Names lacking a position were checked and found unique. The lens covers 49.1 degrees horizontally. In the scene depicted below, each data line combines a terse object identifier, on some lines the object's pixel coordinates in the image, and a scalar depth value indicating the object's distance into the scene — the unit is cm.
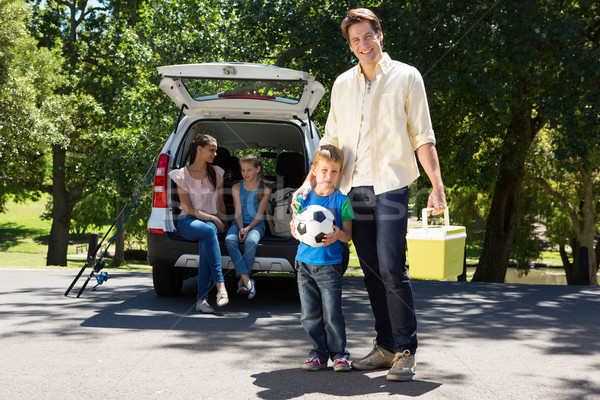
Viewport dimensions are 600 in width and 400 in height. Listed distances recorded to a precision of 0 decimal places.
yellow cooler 382
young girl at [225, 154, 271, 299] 605
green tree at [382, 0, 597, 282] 1007
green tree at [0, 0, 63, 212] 1772
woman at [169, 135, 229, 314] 599
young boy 389
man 372
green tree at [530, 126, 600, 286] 2136
